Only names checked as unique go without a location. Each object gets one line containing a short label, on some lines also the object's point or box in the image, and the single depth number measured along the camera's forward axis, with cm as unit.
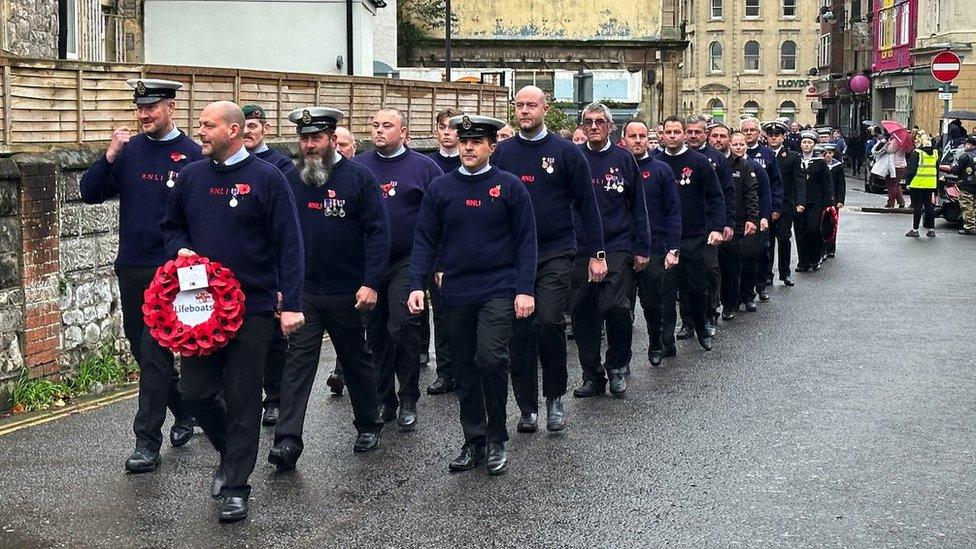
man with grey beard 895
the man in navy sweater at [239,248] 787
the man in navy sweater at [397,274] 1016
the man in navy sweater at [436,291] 1153
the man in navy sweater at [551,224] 983
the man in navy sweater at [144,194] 885
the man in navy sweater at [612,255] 1126
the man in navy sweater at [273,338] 1031
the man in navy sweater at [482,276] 883
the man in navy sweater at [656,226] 1280
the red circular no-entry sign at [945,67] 3142
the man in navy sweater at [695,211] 1408
